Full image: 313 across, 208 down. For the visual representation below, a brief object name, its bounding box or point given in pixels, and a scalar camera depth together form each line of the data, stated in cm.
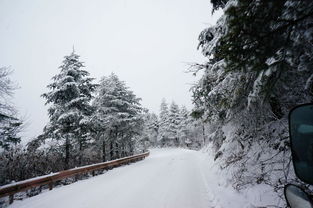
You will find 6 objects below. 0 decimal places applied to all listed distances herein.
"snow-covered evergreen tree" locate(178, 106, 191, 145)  5250
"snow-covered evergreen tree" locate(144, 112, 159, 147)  6569
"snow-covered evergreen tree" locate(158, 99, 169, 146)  5650
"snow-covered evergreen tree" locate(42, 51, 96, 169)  1472
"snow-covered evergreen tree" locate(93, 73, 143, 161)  2111
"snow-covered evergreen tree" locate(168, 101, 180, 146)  5516
